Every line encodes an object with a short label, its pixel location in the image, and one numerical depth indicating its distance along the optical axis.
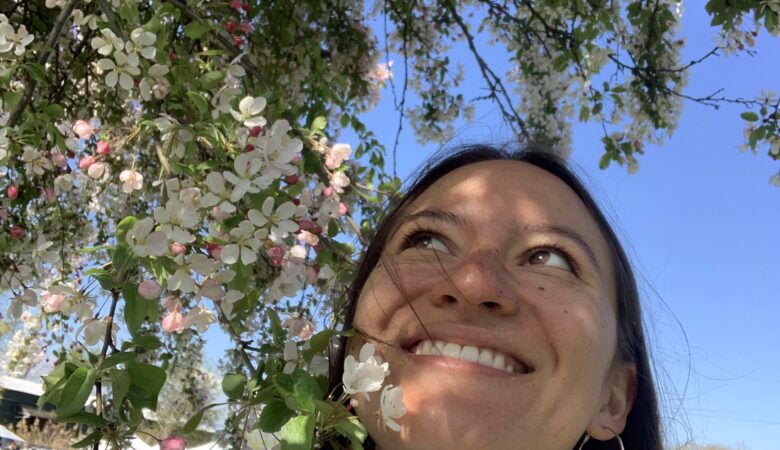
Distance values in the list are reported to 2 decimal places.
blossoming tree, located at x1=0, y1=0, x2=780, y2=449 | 0.27
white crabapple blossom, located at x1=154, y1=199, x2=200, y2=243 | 0.30
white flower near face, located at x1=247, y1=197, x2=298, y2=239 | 0.33
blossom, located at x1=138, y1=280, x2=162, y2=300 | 0.29
